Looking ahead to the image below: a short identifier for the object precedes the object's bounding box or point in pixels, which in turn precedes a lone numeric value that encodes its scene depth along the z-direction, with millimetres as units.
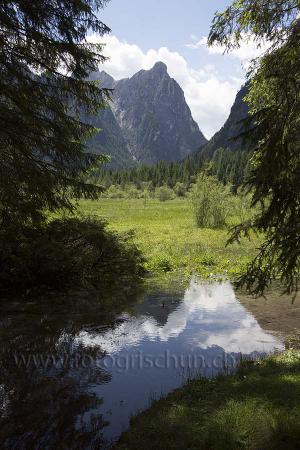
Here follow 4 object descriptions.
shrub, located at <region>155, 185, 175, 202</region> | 90750
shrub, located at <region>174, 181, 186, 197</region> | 99562
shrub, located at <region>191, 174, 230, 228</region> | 32812
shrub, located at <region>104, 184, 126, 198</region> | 96500
